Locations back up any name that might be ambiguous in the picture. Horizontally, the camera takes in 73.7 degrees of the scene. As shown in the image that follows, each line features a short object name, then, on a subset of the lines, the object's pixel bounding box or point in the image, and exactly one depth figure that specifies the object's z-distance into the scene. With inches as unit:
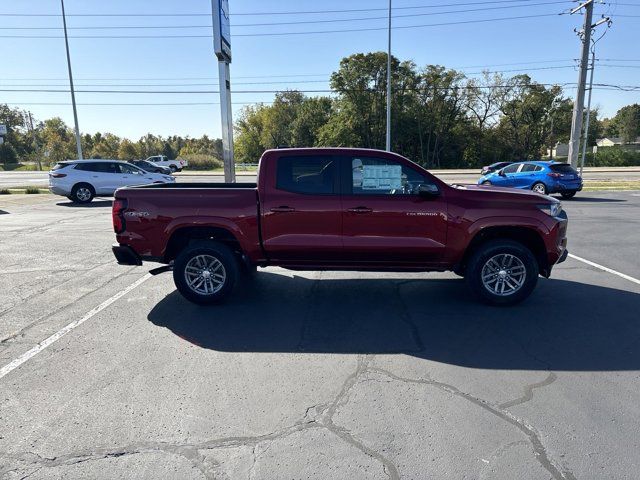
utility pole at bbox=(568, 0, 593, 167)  840.9
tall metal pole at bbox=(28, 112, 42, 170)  2630.4
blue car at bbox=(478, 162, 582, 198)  672.4
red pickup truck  203.0
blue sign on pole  440.7
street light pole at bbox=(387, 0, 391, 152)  1119.0
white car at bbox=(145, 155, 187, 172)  1776.0
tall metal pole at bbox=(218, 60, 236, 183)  462.6
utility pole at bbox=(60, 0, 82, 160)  1127.0
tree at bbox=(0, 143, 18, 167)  2982.3
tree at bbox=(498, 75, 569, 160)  2111.2
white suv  669.3
